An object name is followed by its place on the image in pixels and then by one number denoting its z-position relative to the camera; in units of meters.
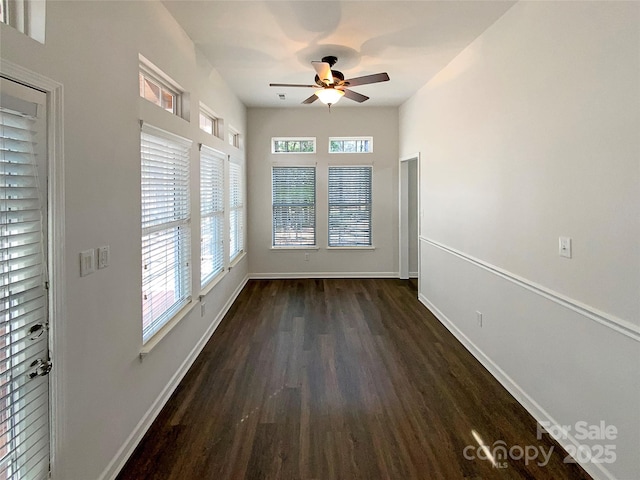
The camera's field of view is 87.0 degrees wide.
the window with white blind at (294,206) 6.34
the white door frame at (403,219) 6.16
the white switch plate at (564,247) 2.07
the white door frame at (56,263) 1.41
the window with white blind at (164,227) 2.36
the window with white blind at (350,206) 6.35
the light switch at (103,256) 1.78
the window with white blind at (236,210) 5.07
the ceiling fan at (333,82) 3.25
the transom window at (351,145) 6.29
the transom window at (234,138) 5.14
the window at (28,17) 1.34
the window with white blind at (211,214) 3.62
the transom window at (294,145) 6.30
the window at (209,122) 3.79
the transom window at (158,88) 2.40
